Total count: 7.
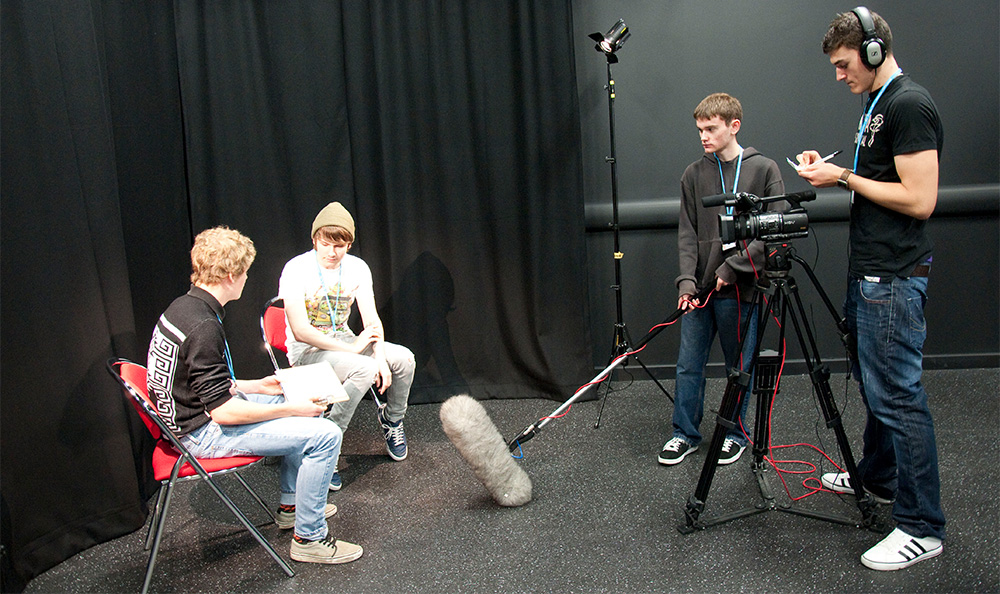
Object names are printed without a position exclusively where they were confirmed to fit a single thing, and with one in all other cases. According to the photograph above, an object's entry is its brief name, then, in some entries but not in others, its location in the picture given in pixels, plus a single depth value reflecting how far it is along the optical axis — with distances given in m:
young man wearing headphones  2.04
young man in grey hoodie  2.79
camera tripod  2.28
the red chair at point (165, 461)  2.09
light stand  3.53
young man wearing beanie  2.98
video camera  2.23
